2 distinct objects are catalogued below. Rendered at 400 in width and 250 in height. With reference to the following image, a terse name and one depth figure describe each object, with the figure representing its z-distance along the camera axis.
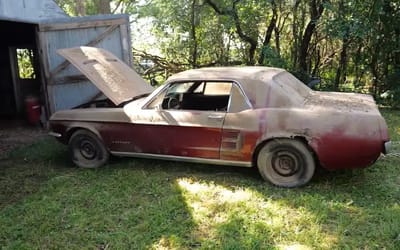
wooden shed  7.43
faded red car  4.14
